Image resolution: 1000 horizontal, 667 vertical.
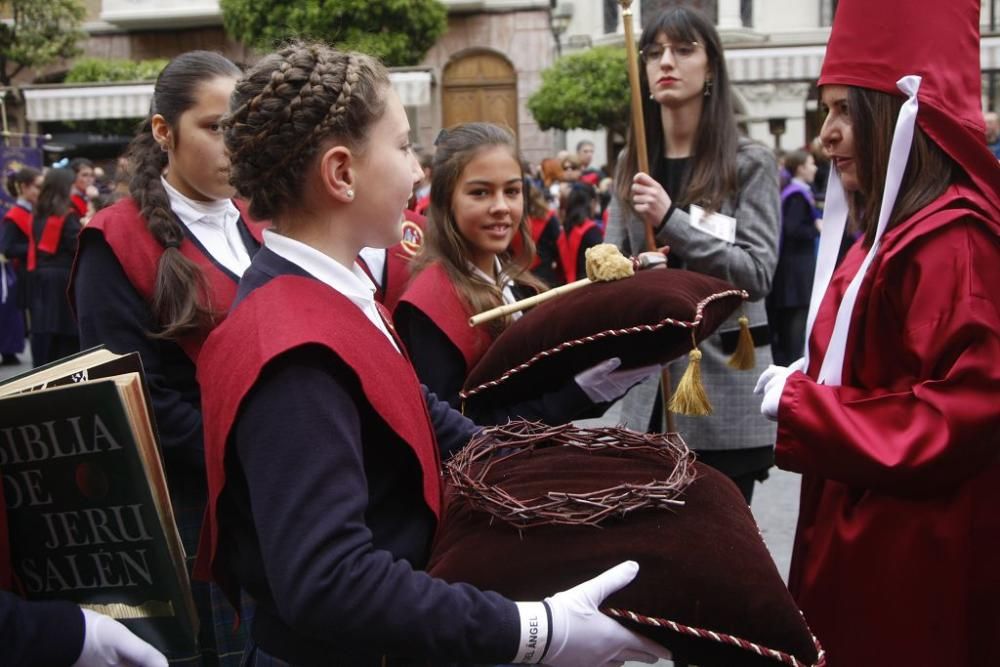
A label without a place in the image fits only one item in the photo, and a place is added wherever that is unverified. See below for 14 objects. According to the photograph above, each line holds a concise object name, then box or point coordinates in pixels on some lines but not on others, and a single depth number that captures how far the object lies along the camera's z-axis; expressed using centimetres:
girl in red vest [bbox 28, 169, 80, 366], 785
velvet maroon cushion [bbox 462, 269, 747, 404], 217
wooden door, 2348
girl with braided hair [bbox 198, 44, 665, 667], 128
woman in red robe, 176
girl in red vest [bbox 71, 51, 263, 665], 224
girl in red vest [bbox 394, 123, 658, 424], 236
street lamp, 2315
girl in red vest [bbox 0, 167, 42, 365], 941
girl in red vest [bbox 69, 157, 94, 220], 960
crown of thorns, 141
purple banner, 1163
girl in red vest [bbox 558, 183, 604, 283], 742
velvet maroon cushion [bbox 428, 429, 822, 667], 134
